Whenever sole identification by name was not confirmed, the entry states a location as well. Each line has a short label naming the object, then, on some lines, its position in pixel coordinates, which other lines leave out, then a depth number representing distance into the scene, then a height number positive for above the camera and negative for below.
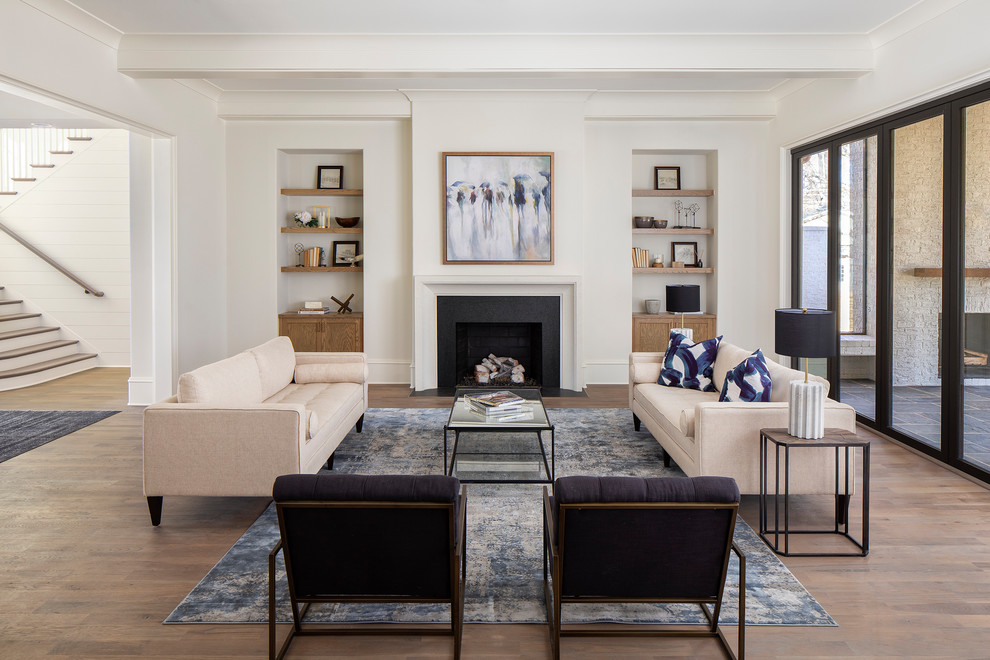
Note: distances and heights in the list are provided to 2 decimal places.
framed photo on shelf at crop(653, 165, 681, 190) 7.45 +1.57
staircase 7.16 -0.44
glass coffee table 3.94 -0.96
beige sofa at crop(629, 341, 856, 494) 3.28 -0.68
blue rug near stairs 4.81 -0.92
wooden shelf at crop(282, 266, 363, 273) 7.26 +0.50
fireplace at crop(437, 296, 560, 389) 6.93 -0.07
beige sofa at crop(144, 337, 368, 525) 3.24 -0.67
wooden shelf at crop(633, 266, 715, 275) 7.21 +0.48
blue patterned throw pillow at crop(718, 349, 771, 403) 3.71 -0.39
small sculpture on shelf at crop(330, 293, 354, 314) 7.40 +0.08
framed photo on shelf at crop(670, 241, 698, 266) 7.52 +0.72
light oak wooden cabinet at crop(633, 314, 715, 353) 7.24 -0.17
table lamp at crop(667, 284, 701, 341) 6.43 +0.15
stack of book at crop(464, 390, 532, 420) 4.17 -0.61
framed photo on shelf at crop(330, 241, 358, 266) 7.52 +0.72
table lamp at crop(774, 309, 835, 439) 3.08 -0.17
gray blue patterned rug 2.46 -1.13
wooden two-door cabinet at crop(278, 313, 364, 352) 7.21 -0.19
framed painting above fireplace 6.77 +1.12
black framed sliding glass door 4.16 +0.32
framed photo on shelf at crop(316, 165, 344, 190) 7.49 +1.60
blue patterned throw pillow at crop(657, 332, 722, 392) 4.89 -0.39
